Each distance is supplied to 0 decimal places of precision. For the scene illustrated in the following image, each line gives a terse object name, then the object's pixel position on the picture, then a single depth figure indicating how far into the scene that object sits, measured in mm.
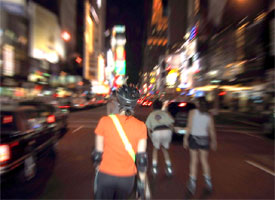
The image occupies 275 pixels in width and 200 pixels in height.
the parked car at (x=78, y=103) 26516
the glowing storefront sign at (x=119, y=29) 163125
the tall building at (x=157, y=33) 106862
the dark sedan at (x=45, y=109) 6180
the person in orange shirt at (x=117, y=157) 2180
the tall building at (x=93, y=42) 75250
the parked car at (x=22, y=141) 4105
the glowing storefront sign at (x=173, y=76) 57725
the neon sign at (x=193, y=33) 44078
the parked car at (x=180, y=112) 10000
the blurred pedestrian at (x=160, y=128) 5445
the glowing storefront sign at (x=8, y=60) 24375
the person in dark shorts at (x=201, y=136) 4676
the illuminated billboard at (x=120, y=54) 136125
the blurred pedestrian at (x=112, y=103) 7379
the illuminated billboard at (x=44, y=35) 32875
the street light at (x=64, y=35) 43912
